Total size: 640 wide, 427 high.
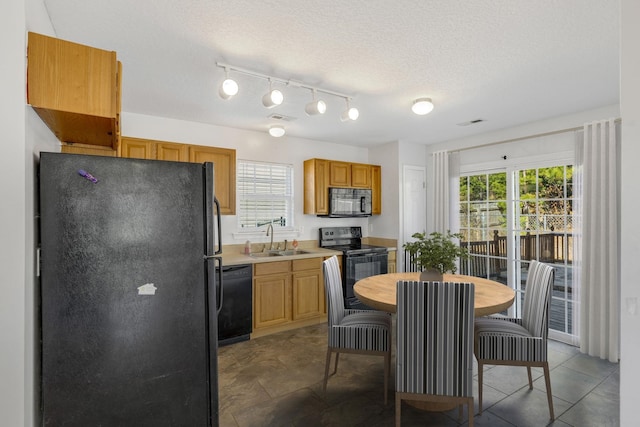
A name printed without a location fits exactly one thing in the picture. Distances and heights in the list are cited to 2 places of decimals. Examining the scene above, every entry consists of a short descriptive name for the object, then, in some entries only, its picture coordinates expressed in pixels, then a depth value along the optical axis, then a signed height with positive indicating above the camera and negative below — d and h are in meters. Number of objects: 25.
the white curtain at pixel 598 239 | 2.92 -0.27
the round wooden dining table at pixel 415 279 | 2.09 -0.62
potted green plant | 2.44 -0.34
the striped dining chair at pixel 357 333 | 2.29 -0.89
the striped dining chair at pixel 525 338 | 2.08 -0.87
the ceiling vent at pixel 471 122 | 3.56 +1.04
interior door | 4.63 +0.16
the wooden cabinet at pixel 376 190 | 4.80 +0.34
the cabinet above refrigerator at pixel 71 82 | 1.28 +0.57
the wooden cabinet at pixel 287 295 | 3.49 -0.97
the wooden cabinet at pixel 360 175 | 4.59 +0.55
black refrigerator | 1.37 -0.38
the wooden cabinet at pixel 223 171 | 3.39 +0.46
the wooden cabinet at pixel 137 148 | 3.05 +0.65
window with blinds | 4.02 +0.24
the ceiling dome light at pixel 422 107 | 2.77 +0.93
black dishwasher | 3.24 -0.98
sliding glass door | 3.43 -0.20
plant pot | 2.51 -0.52
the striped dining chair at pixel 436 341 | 1.75 -0.74
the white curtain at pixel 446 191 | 4.46 +0.29
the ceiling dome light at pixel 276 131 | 3.55 +0.93
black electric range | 4.07 -0.61
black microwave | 4.34 +0.14
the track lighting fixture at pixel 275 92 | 2.10 +0.85
